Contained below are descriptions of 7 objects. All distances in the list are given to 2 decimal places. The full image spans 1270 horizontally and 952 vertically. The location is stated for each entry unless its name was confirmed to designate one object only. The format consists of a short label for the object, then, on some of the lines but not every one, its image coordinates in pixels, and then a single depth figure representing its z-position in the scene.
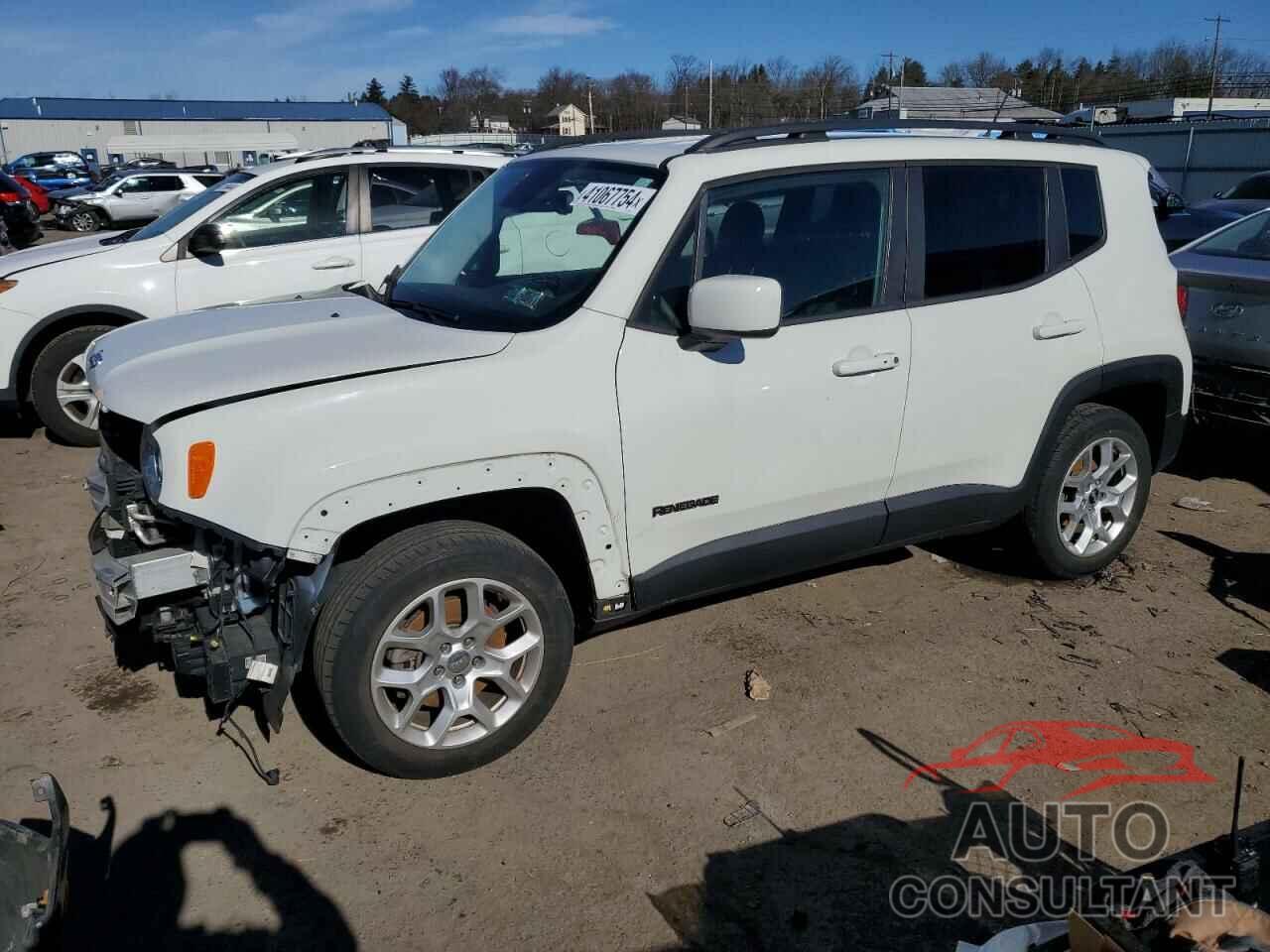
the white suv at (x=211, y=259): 6.88
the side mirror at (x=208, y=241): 6.83
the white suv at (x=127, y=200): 24.66
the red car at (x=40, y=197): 24.84
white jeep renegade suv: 3.09
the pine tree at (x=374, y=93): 116.06
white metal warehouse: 68.44
